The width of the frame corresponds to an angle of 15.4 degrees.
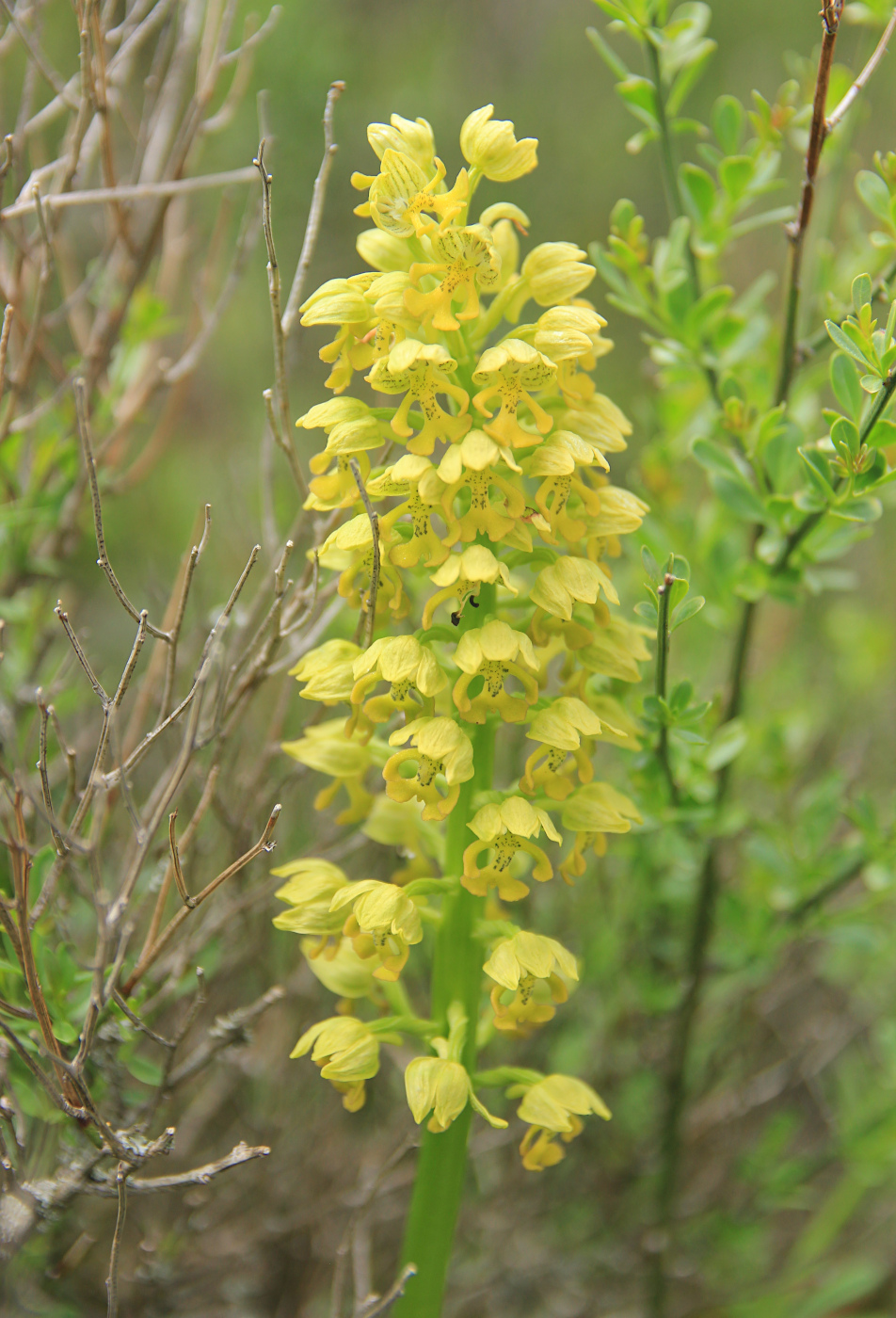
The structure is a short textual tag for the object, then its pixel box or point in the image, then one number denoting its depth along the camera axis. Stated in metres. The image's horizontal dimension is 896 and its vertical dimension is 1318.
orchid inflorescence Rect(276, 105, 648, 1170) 0.50
